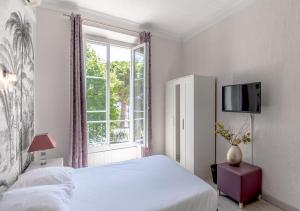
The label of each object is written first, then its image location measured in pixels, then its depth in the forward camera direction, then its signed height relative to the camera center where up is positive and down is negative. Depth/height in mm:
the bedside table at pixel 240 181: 2205 -1036
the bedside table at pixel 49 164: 2100 -747
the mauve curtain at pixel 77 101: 2740 +77
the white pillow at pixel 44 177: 1465 -651
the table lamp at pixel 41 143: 2006 -452
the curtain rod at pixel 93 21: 2803 +1502
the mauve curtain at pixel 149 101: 3473 +91
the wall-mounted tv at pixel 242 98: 2283 +108
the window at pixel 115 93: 3312 +249
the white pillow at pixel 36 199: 1100 -644
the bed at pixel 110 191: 1212 -788
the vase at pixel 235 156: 2451 -734
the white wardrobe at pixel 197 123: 3041 -325
